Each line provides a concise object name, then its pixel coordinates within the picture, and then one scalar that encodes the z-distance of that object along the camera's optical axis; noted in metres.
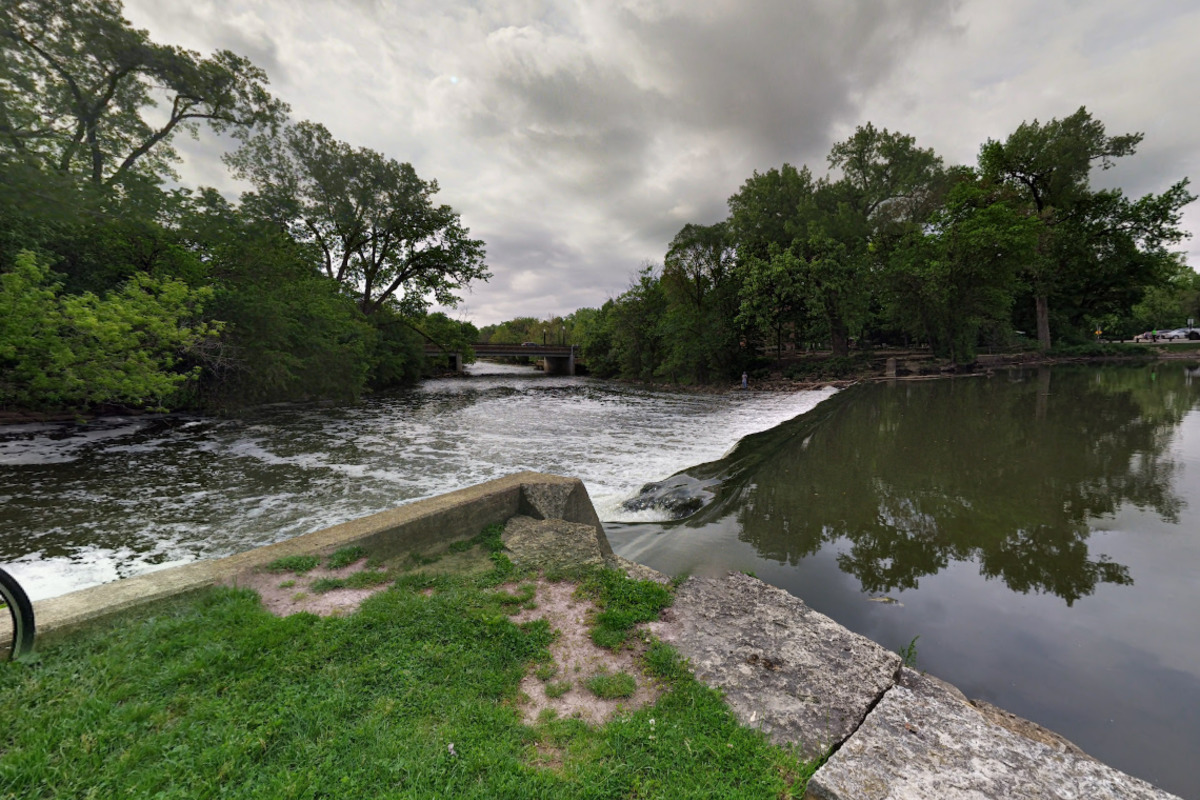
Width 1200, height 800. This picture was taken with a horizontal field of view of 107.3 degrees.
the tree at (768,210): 33.72
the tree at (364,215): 23.45
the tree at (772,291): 29.17
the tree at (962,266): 28.28
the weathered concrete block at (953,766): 2.01
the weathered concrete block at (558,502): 5.48
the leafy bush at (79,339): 6.77
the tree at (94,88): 11.08
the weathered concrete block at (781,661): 2.48
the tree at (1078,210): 31.50
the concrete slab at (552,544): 4.39
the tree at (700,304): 33.81
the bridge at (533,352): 53.22
